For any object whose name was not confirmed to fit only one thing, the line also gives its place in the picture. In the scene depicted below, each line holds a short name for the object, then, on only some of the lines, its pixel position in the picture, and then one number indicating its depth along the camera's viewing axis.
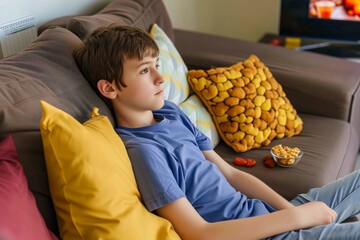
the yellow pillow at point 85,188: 1.19
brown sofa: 1.26
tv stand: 3.12
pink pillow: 1.02
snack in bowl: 1.90
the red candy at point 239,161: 1.94
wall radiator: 1.79
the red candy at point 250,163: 1.93
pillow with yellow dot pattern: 2.05
